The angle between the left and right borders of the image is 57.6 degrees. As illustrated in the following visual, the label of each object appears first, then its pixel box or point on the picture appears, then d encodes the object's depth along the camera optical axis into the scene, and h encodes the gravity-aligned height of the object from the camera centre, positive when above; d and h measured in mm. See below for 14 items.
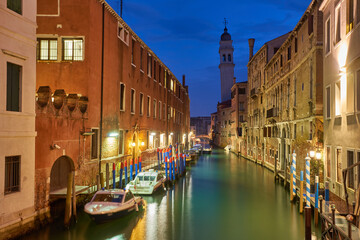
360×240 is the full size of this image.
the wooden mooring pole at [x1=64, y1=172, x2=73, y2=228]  12211 -2979
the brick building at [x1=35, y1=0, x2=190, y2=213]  12742 +1980
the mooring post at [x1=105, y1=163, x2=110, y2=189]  16328 -2383
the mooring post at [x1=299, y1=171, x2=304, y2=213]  15142 -3221
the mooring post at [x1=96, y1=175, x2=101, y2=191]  15680 -2582
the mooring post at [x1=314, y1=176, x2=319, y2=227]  13062 -3004
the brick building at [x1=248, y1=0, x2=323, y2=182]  17547 +2465
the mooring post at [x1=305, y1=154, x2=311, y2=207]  13594 -2198
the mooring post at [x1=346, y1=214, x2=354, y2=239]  6641 -1834
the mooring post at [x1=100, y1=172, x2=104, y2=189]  16322 -2524
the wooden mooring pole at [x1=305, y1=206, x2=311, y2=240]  9750 -2806
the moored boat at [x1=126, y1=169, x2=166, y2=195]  19109 -3284
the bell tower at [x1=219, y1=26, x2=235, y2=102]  84375 +15267
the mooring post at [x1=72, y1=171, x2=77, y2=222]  12670 -2792
